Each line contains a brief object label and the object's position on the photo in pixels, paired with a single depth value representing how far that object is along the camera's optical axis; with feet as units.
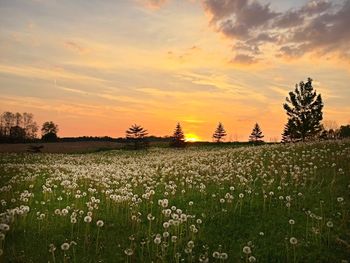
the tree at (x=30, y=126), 590.96
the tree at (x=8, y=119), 578.33
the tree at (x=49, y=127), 547.08
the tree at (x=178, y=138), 318.86
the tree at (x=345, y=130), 259.35
